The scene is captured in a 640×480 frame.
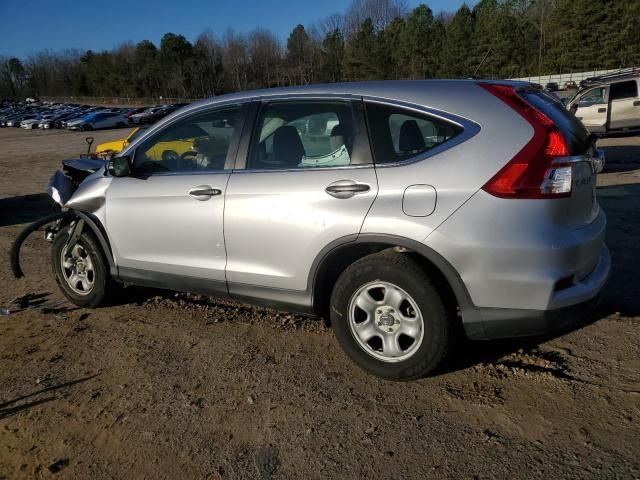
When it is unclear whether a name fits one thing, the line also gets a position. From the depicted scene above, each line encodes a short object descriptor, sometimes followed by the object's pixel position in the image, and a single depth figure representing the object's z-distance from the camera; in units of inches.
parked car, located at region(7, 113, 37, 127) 2224.5
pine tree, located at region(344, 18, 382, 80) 2721.5
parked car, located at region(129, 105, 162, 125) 1750.7
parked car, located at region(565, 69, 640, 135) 587.2
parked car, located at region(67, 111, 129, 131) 1667.1
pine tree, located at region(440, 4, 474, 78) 2468.0
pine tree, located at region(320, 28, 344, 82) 2842.0
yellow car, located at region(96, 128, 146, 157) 426.3
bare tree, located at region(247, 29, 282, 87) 3166.1
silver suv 112.0
